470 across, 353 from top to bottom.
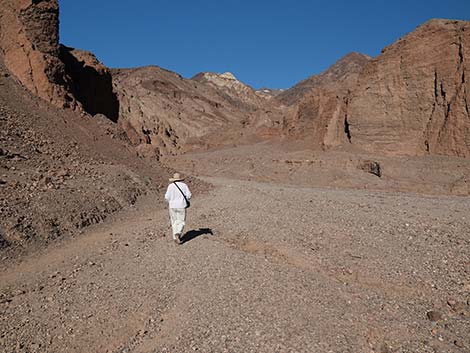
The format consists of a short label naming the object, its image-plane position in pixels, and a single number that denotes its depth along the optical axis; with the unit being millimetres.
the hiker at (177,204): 8734
